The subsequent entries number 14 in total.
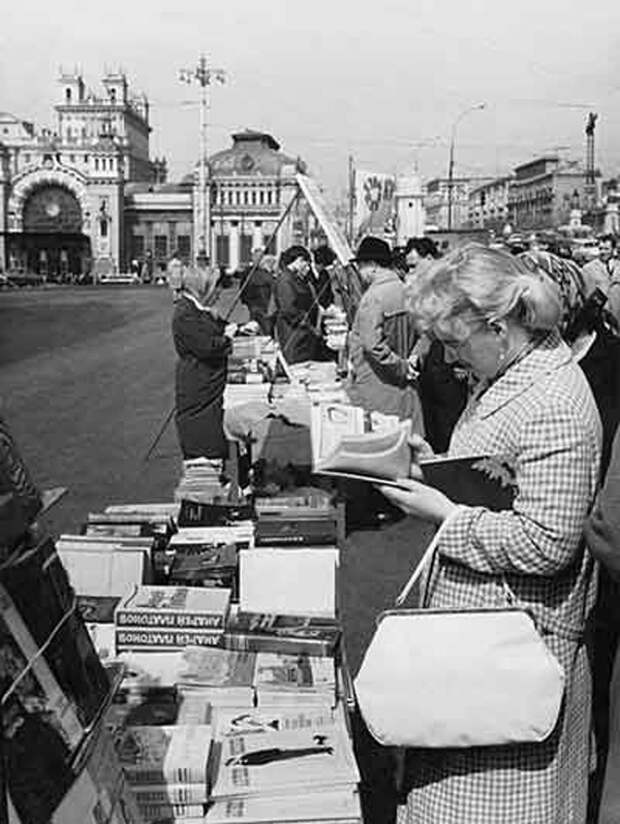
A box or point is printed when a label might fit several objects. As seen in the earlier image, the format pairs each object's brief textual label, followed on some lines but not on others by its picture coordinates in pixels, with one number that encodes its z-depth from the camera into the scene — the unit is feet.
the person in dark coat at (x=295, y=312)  37.96
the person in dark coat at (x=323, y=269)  46.35
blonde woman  7.82
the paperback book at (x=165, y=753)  8.18
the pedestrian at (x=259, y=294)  52.11
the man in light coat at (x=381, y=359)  23.89
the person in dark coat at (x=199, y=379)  24.13
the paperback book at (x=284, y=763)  8.39
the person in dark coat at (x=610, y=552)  6.93
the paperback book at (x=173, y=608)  10.66
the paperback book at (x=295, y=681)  9.83
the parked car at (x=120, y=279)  264.48
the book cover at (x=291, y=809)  8.20
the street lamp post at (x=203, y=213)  383.24
